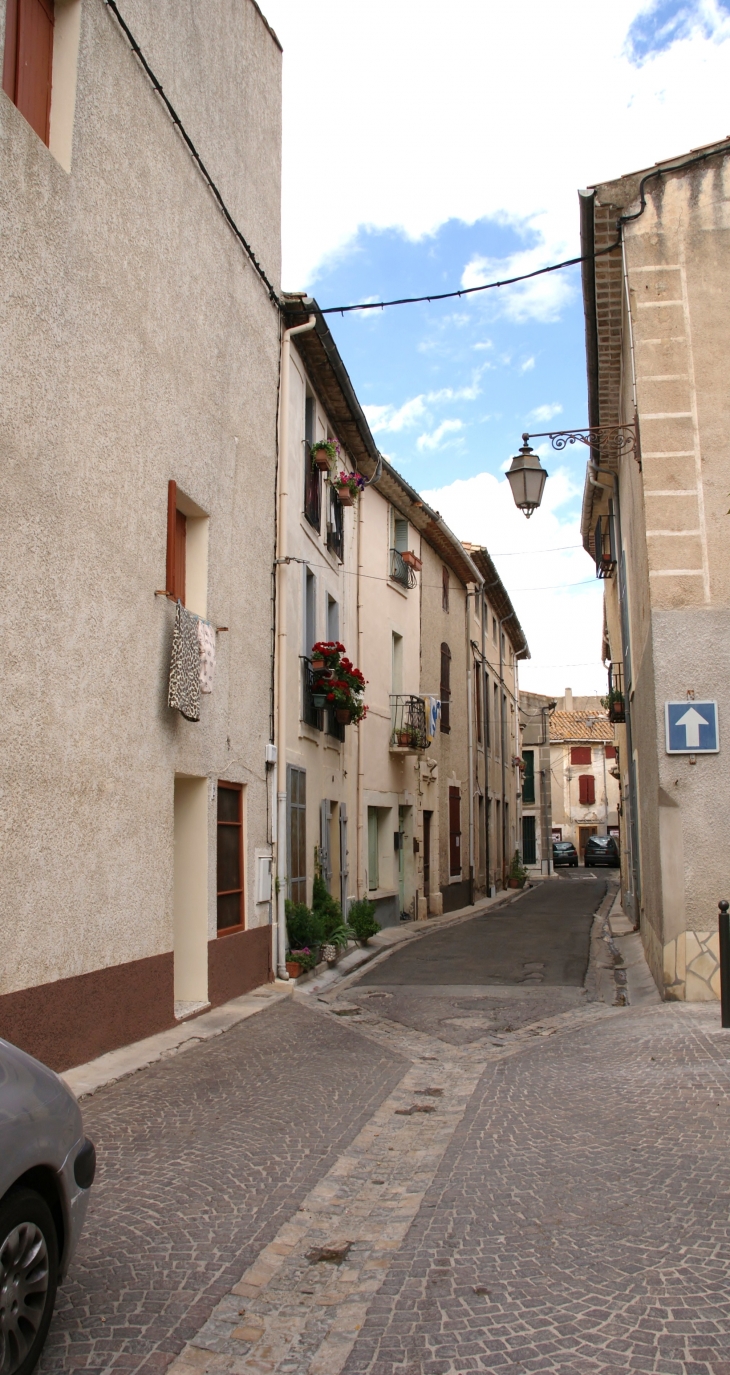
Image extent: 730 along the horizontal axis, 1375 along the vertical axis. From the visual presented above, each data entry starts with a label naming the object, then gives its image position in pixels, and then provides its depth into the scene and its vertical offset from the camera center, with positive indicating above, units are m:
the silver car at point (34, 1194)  2.93 -1.08
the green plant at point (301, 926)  12.18 -1.14
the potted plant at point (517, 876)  33.81 -1.65
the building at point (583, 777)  63.41 +2.77
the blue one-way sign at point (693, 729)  9.43 +0.81
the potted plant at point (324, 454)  14.38 +4.96
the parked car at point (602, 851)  52.47 -1.37
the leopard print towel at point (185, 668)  8.73 +1.30
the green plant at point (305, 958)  11.88 -1.46
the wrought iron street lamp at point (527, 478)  10.39 +3.33
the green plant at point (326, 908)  13.55 -1.05
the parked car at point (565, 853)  54.44 -1.50
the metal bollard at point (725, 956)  7.94 -0.99
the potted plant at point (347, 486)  15.64 +4.93
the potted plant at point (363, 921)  15.27 -1.37
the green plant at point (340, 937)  13.41 -1.40
